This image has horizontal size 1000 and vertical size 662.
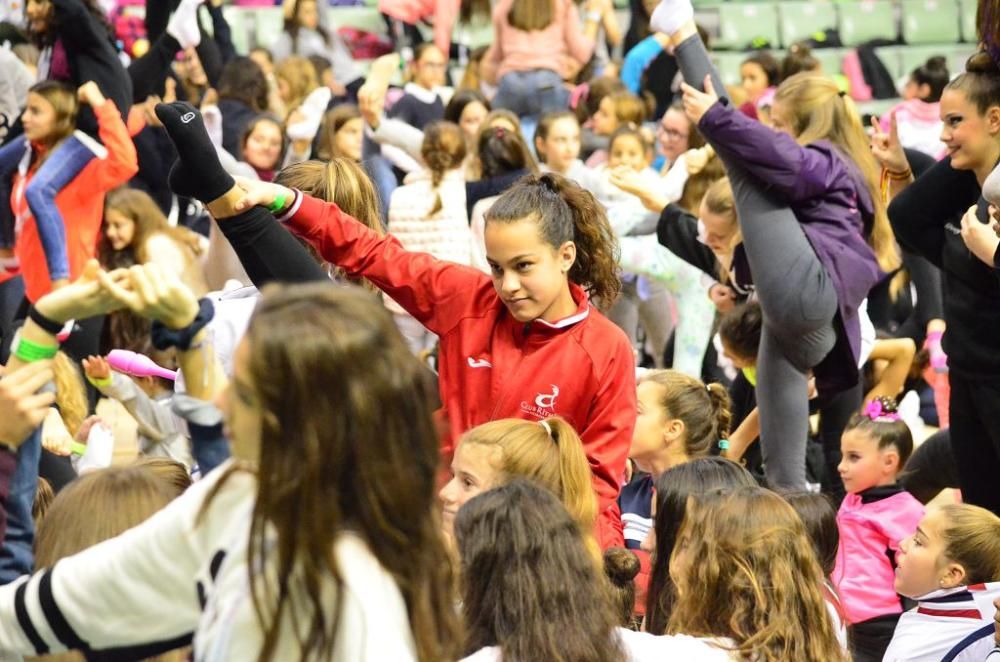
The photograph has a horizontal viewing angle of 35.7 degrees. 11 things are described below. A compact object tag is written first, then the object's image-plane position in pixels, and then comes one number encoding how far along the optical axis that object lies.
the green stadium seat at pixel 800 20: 12.54
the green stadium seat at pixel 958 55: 12.21
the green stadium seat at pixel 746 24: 12.46
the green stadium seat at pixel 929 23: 12.57
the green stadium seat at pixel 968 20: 12.58
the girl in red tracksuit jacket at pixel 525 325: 3.19
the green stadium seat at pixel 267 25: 11.78
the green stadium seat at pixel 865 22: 12.59
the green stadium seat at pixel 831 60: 12.07
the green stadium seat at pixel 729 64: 11.89
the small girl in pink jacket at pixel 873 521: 4.17
